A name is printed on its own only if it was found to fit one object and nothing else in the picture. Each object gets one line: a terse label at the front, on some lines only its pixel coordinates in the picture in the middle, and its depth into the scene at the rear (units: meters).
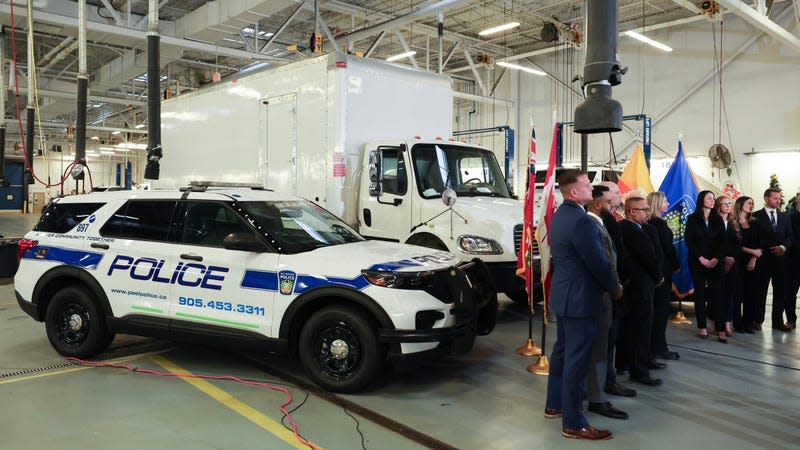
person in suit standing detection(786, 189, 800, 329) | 7.59
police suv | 4.76
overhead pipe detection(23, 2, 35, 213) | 8.77
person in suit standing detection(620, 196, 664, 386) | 5.17
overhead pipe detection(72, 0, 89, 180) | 7.73
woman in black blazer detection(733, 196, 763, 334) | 7.28
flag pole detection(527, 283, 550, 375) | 5.61
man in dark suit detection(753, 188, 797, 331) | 7.29
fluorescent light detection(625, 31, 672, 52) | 15.30
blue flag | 8.53
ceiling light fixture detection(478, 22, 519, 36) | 14.60
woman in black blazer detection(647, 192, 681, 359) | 6.00
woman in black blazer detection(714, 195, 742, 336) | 6.89
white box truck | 7.21
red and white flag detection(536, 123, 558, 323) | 5.30
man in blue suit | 3.84
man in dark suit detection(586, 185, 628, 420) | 4.29
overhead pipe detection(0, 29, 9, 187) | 10.83
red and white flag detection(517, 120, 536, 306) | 5.77
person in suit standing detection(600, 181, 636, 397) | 4.77
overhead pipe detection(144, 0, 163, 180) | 6.83
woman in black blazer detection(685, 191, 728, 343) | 6.89
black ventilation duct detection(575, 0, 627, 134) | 4.91
